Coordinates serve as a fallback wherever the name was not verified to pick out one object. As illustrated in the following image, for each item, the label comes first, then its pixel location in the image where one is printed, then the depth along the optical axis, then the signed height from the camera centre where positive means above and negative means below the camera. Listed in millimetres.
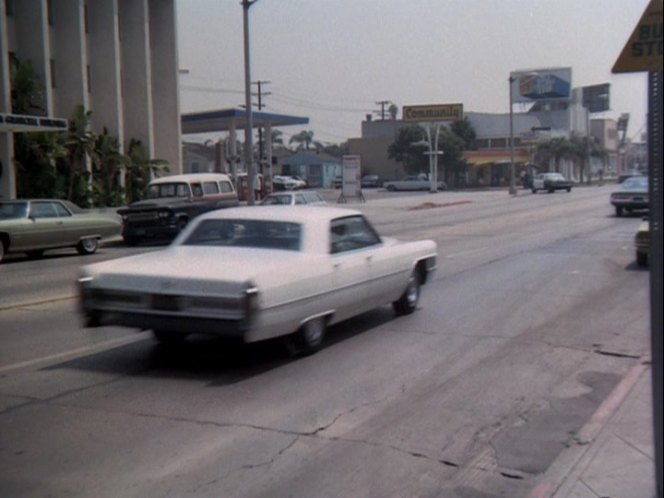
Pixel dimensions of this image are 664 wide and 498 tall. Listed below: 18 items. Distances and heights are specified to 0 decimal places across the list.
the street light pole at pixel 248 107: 31391 +2883
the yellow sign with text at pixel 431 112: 74750 +6001
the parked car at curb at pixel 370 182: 91062 -35
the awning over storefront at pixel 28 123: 26391 +2103
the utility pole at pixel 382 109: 117819 +10003
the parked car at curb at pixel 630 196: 30453 -726
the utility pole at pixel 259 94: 84250 +8938
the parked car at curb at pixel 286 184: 74875 -21
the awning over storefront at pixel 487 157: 88500 +2292
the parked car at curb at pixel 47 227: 19688 -919
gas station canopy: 49531 +3938
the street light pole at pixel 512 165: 63031 +1027
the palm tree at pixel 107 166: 33719 +852
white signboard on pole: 48219 +285
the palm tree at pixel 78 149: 32094 +1478
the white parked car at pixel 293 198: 29969 -535
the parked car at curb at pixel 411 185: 77562 -370
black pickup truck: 23438 -517
